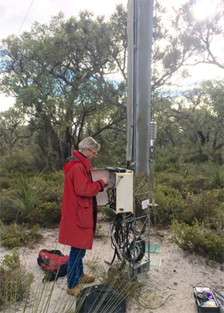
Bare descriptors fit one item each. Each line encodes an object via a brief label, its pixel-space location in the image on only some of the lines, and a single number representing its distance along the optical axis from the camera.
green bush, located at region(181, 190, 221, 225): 5.16
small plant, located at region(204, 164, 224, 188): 8.04
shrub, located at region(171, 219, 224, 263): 3.79
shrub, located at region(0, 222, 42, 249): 4.35
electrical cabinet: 2.93
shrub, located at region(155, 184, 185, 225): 5.38
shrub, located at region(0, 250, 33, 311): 2.91
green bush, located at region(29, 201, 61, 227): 5.30
